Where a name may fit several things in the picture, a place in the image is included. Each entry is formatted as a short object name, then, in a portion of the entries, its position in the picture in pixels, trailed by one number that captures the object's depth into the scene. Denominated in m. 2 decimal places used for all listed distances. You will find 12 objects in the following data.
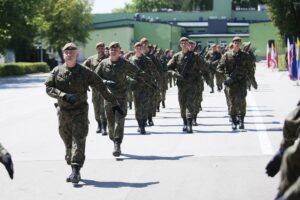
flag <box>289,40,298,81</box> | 37.89
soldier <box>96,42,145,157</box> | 12.02
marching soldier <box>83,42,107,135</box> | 14.66
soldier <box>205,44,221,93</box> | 28.80
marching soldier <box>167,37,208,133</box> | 14.93
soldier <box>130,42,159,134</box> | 15.20
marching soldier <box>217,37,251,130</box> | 15.17
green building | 93.81
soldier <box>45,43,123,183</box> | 9.27
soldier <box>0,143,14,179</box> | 6.06
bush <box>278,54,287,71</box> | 59.06
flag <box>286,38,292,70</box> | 39.48
